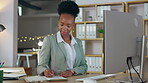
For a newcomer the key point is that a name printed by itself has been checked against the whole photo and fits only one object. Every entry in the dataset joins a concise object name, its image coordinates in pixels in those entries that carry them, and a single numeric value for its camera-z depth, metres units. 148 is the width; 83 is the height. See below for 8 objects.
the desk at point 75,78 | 1.69
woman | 1.97
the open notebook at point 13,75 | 1.81
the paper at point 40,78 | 1.63
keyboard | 1.75
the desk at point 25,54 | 6.50
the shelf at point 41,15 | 9.13
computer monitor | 1.45
